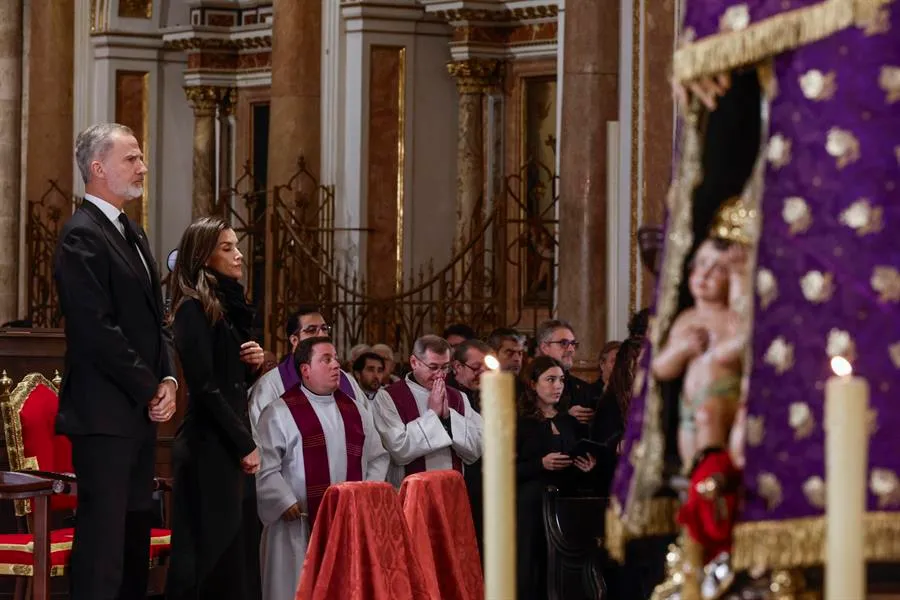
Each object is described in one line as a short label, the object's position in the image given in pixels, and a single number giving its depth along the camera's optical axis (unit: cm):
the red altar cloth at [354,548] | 1160
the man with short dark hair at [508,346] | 1696
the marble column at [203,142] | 3390
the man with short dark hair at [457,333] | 1877
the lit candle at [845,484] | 351
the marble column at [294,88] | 2567
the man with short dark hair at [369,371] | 1702
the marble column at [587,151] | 1978
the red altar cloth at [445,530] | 1252
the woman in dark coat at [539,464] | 1417
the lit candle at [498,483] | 398
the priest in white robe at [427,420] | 1381
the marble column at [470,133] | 2784
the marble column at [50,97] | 3037
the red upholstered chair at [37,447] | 1166
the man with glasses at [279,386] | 1352
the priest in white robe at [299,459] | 1256
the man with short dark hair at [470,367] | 1578
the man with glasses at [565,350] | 1666
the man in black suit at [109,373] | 969
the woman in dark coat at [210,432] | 1139
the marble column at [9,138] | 2890
